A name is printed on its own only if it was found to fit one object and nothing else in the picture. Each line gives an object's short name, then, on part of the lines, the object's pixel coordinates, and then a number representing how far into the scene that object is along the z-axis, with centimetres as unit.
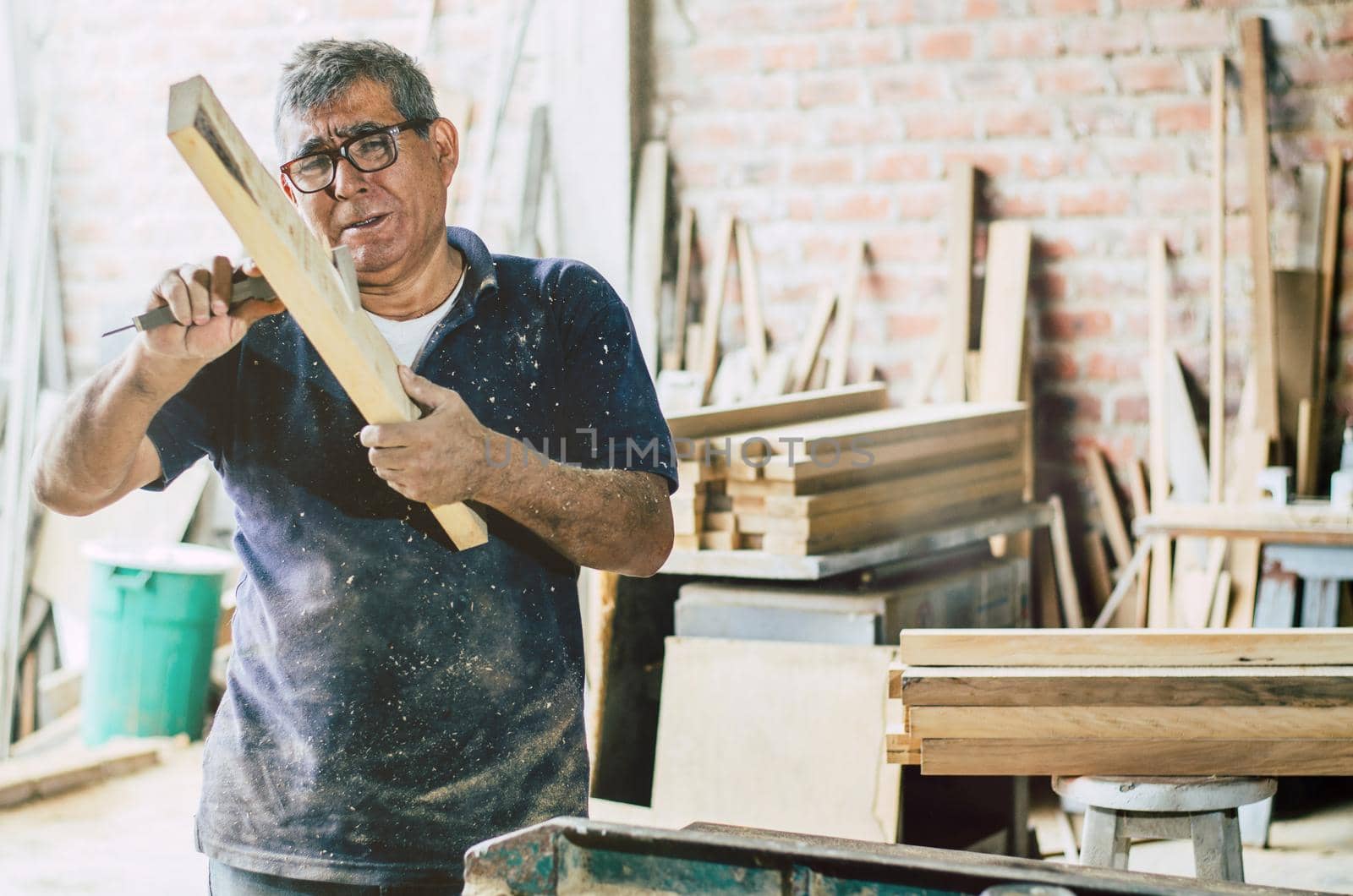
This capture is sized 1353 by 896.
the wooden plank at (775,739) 319
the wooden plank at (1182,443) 427
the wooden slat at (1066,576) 441
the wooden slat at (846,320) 456
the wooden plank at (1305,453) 403
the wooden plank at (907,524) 325
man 172
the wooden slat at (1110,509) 439
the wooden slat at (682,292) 480
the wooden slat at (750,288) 470
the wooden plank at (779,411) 343
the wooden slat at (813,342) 459
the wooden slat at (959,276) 441
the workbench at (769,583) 334
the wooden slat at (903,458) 322
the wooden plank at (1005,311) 432
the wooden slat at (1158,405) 420
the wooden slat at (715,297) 472
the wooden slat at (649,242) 480
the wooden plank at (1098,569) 443
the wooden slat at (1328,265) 409
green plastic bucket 453
